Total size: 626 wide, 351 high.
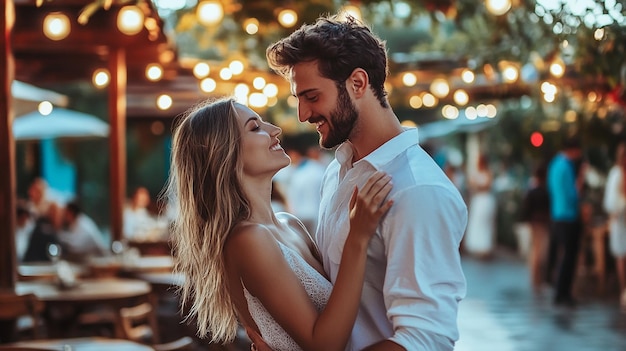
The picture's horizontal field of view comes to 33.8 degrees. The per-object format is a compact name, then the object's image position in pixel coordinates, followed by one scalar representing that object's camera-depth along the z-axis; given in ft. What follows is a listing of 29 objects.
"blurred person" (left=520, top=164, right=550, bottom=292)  43.65
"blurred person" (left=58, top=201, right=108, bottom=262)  36.47
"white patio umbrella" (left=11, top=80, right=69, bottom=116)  35.46
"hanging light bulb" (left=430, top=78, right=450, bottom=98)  46.52
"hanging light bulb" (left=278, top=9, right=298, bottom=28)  31.68
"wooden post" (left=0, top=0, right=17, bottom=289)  21.94
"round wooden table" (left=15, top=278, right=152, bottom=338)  25.81
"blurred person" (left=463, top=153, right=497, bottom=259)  60.49
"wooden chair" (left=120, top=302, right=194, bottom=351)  26.32
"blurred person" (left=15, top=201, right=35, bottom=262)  40.96
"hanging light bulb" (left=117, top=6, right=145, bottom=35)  28.76
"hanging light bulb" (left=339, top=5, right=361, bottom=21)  34.06
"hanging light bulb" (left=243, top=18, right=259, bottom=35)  33.49
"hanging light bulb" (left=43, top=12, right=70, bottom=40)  28.84
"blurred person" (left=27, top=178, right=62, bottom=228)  44.62
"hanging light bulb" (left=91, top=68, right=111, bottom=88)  41.22
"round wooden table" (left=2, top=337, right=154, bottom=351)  16.79
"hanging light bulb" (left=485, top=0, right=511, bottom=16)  26.27
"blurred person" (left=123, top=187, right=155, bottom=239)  50.06
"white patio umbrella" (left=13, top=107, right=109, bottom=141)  50.55
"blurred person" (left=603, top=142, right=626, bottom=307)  37.55
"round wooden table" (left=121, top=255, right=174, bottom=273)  33.24
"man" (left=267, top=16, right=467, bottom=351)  8.87
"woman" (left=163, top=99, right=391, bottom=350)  9.31
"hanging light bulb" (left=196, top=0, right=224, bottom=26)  28.86
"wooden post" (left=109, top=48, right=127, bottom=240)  37.09
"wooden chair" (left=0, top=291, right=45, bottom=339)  21.23
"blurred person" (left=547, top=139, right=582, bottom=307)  39.11
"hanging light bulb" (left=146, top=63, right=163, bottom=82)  41.19
